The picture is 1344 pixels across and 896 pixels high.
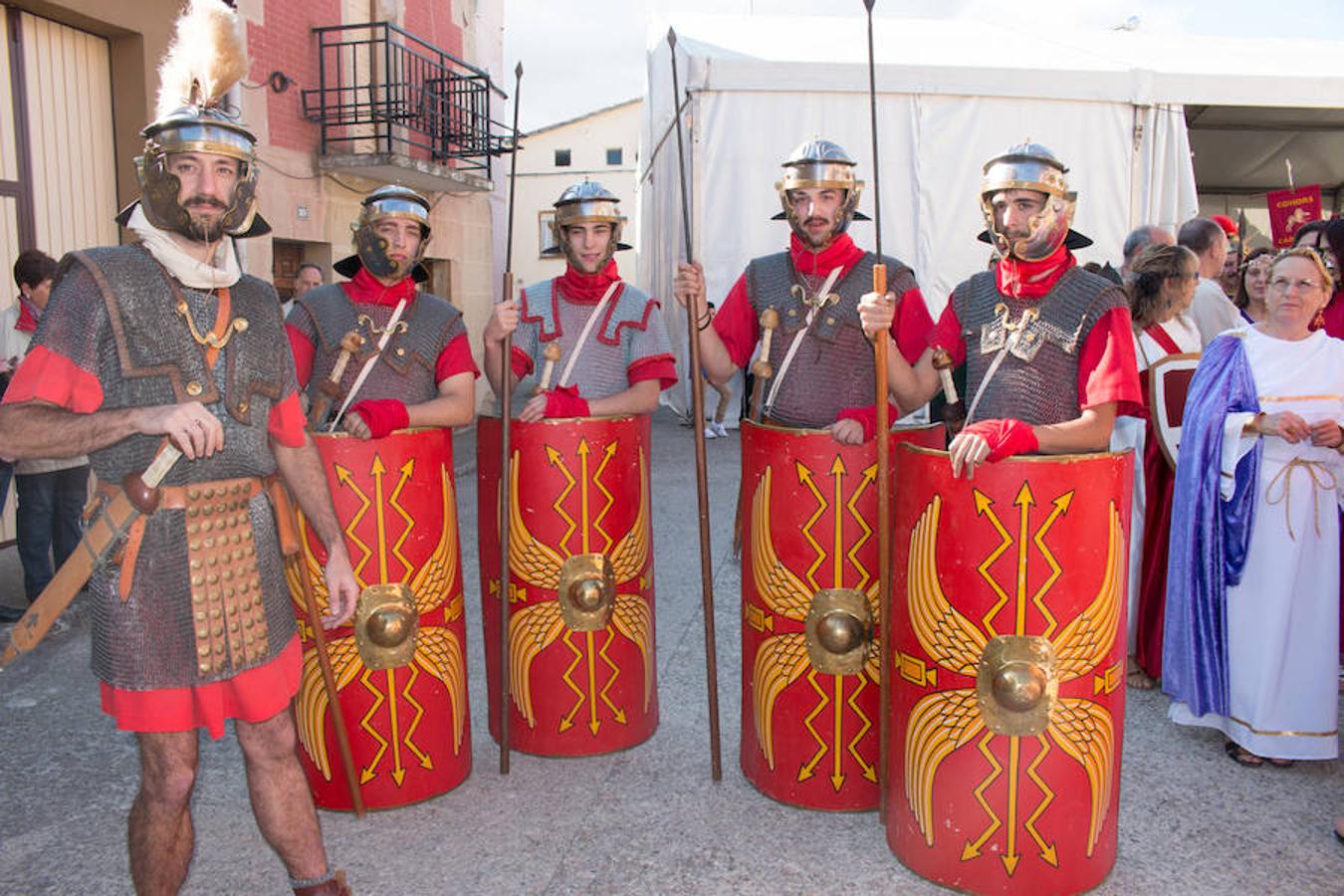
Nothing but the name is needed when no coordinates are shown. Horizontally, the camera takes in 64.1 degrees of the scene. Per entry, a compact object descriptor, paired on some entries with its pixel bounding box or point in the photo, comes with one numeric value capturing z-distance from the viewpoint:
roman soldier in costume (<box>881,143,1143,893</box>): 2.38
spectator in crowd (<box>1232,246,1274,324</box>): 4.03
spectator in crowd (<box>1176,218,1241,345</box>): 4.44
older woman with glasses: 3.28
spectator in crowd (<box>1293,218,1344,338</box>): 3.62
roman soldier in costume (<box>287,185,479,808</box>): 2.83
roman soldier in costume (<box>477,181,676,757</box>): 3.18
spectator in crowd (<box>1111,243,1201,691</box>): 3.90
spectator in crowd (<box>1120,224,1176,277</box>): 4.59
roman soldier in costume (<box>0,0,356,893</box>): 1.97
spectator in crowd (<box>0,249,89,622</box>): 4.55
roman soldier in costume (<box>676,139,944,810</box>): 2.81
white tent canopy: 8.90
